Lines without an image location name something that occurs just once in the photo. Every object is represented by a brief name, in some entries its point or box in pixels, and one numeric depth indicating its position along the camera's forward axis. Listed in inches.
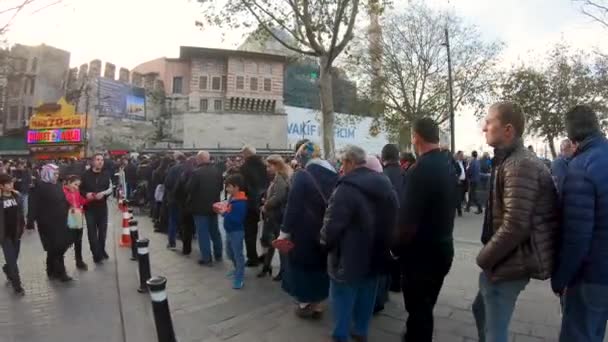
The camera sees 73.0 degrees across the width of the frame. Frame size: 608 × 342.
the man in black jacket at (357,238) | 136.9
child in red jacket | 259.4
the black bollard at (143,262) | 200.2
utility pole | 794.8
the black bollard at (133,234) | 271.1
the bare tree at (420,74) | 873.5
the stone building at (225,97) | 1854.1
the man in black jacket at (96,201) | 276.4
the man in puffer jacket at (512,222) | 94.3
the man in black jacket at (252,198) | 266.2
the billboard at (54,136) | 1695.4
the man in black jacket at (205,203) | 271.6
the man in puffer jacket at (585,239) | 93.8
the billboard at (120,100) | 1733.5
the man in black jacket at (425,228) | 120.8
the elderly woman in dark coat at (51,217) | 238.4
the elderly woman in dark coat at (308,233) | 164.4
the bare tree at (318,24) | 508.1
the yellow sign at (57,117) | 1718.8
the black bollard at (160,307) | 116.0
